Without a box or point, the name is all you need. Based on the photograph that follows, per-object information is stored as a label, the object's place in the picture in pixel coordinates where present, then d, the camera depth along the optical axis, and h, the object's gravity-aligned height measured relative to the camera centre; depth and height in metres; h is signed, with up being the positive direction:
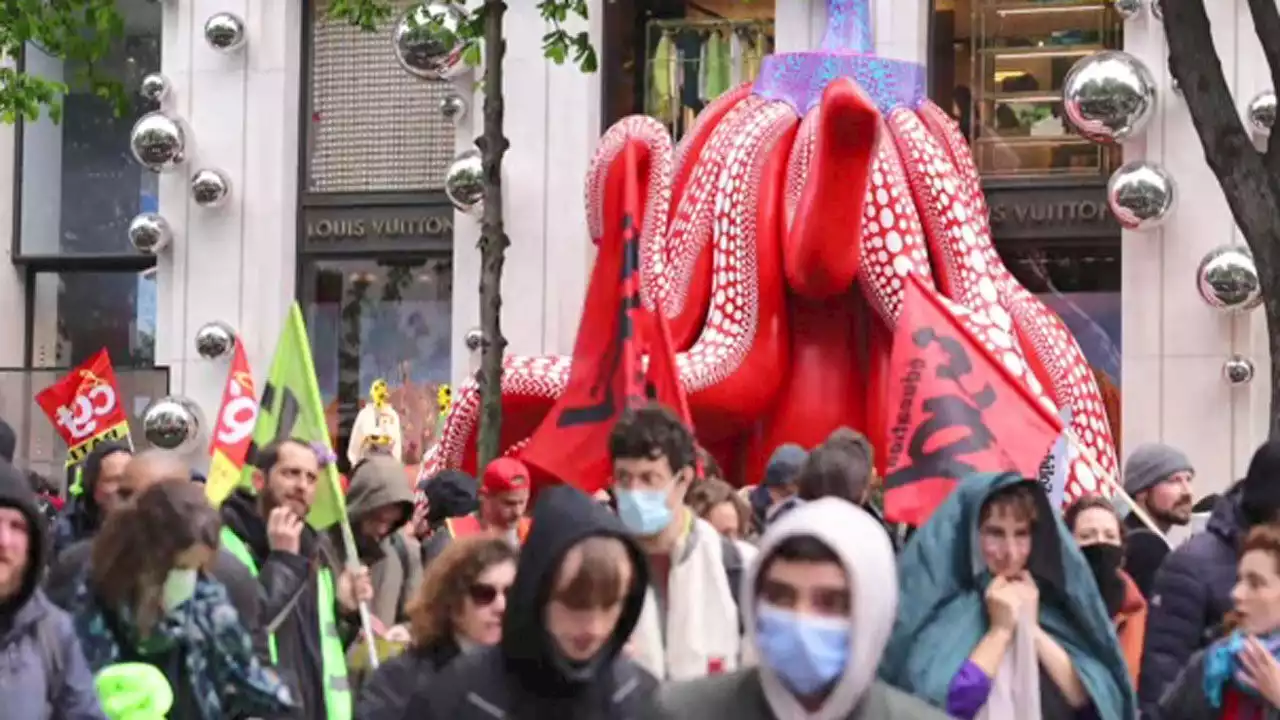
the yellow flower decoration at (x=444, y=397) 22.19 +0.01
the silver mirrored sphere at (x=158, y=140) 23.28 +1.85
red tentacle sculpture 16.53 +0.68
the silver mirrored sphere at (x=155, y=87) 23.75 +2.28
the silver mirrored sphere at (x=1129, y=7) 20.78 +2.61
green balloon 7.38 -0.69
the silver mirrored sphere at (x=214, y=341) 23.36 +0.39
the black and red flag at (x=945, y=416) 11.30 -0.03
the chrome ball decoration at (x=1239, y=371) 20.23 +0.25
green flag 11.12 -0.01
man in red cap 11.01 -0.34
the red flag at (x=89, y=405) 17.30 -0.07
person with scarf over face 8.94 -0.43
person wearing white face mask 7.75 -0.52
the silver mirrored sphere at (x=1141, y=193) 20.02 +1.35
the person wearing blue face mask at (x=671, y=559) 8.35 -0.42
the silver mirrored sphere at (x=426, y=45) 19.66 +2.24
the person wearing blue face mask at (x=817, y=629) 5.05 -0.36
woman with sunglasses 6.54 -0.43
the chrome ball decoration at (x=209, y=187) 23.44 +1.53
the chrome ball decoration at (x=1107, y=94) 19.44 +1.92
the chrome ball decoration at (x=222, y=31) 23.52 +2.67
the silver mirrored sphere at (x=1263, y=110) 19.92 +1.88
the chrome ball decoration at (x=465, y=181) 21.52 +1.46
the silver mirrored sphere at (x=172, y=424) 22.67 -0.21
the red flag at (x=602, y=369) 14.48 +0.15
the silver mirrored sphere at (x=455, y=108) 23.16 +2.10
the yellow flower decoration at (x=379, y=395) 22.13 +0.02
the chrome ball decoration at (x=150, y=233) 23.52 +1.19
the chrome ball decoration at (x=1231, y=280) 19.88 +0.81
